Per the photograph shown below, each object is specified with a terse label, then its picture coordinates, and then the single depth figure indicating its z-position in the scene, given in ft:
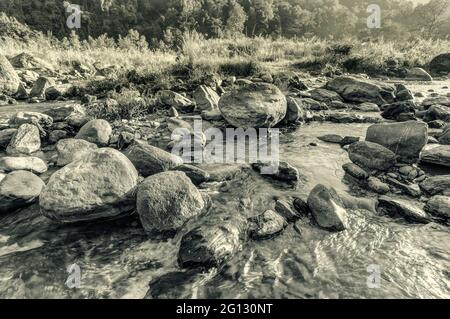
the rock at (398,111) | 18.26
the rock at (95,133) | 13.38
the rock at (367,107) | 19.94
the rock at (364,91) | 21.42
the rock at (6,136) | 13.09
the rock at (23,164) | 10.72
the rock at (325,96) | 21.21
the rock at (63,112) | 16.05
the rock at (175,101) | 18.33
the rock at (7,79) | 21.43
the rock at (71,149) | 11.64
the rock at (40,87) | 21.42
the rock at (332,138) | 14.57
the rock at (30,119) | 14.84
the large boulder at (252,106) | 14.78
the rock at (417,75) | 31.22
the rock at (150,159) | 10.55
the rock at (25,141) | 12.76
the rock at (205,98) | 18.44
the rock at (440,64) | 34.63
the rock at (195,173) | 10.45
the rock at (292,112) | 16.65
